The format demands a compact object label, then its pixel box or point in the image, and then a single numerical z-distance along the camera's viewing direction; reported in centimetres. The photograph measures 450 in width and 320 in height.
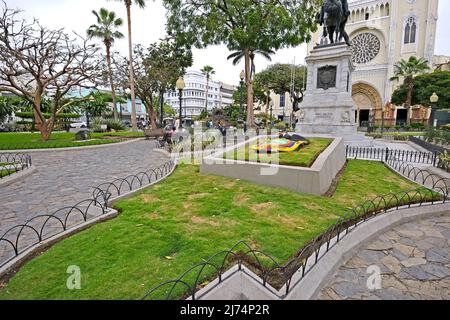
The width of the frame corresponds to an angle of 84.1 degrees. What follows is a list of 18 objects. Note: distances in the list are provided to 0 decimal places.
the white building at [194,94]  9094
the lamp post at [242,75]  1942
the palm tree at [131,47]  2467
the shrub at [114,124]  3045
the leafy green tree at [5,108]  3550
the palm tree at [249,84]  2219
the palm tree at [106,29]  3203
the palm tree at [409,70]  4088
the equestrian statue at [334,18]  1548
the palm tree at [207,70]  6669
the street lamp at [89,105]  4376
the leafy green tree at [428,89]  3769
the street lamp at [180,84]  1648
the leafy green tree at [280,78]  4922
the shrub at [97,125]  2997
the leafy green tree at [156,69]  2848
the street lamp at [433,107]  2525
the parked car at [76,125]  4975
